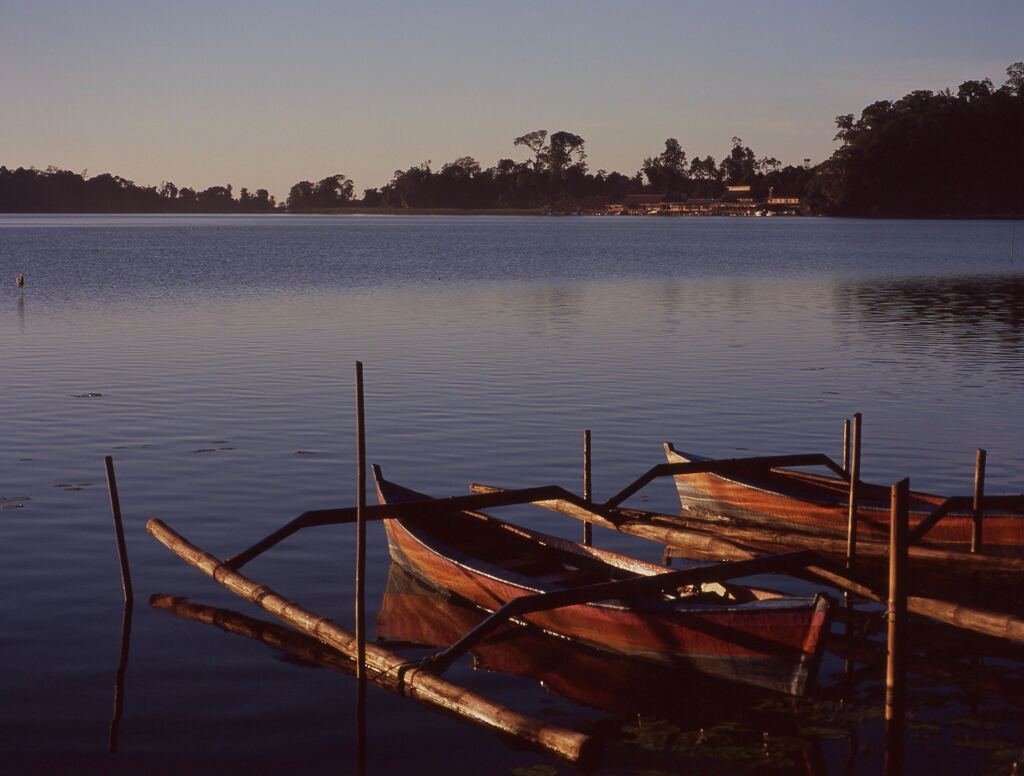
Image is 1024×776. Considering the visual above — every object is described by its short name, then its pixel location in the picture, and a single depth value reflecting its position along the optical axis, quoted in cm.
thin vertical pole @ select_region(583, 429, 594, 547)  1873
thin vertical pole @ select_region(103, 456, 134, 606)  1515
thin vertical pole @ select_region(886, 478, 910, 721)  1045
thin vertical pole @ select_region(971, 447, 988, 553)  1641
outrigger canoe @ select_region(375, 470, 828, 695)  1220
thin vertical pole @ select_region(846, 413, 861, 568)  1605
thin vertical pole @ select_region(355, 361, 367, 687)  1220
